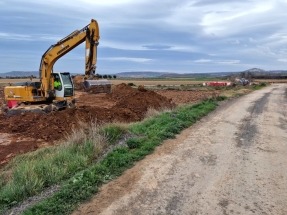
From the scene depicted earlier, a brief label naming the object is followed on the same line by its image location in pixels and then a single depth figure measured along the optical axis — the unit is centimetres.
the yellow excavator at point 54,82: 1144
